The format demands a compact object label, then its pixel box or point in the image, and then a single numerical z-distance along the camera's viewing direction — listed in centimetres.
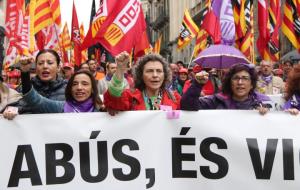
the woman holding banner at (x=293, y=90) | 478
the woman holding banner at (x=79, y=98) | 449
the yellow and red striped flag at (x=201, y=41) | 1101
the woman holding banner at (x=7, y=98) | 438
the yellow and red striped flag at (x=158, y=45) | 1507
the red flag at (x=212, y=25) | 853
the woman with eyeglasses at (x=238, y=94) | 473
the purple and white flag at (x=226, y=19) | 795
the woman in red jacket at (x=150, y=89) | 453
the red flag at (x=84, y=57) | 1113
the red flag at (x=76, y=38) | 940
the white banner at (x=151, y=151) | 421
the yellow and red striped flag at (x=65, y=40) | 1166
